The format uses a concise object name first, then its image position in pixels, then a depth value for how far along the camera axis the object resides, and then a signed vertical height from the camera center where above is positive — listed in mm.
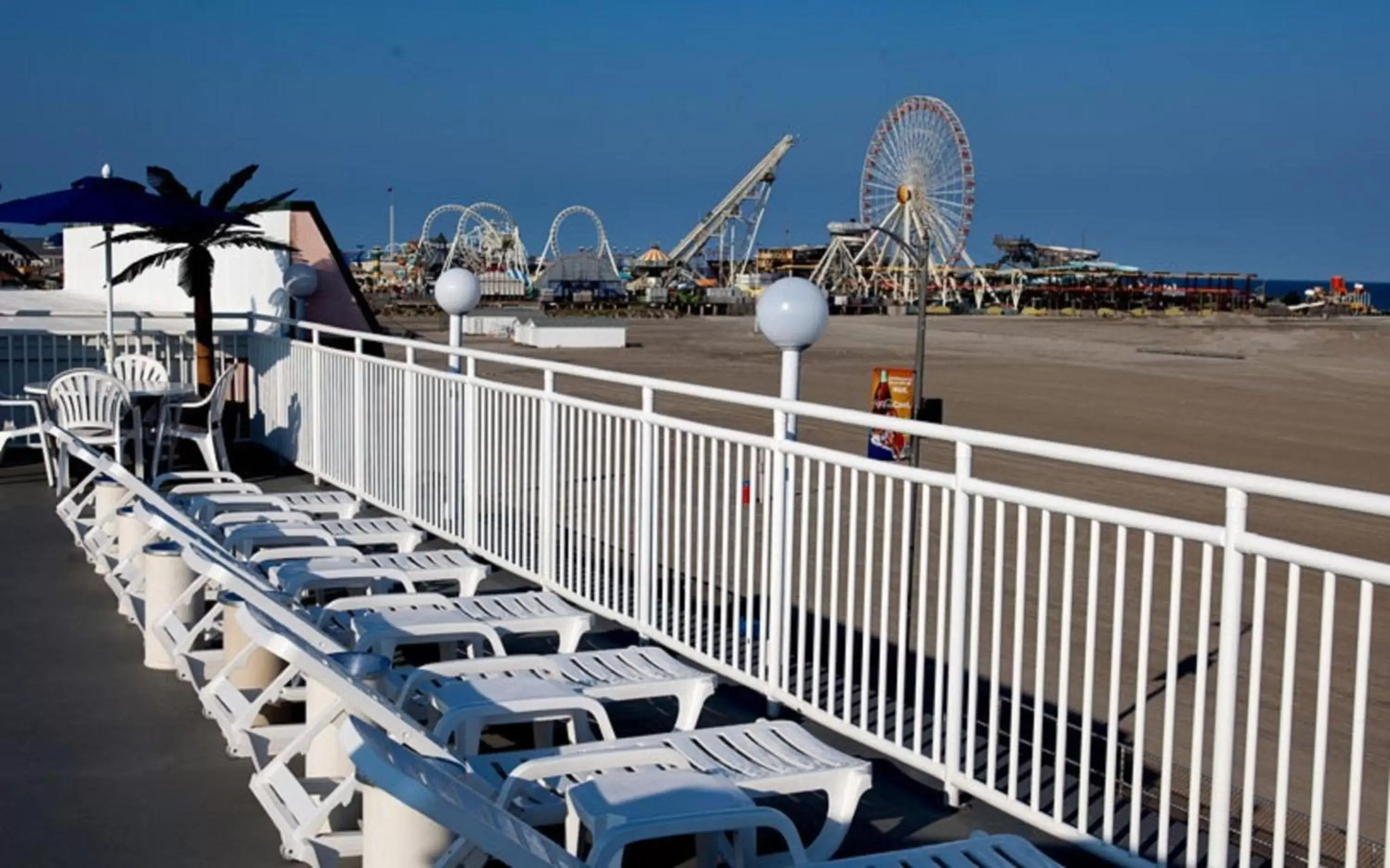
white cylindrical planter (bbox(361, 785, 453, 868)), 2580 -976
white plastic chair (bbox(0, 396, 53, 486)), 9391 -1013
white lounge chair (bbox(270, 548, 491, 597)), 5449 -1078
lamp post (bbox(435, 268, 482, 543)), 6973 -823
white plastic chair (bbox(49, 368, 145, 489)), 9078 -829
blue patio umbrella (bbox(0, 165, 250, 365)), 9047 +411
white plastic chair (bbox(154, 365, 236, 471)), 9305 -1000
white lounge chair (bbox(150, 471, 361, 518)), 6949 -1059
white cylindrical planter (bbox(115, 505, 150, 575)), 5719 -1023
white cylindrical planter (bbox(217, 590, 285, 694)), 4237 -1126
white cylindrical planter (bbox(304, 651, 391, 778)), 3443 -1036
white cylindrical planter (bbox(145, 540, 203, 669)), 4898 -1011
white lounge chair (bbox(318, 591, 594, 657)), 4586 -1090
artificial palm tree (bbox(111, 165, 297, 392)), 10375 +255
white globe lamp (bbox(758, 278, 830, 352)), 4980 -104
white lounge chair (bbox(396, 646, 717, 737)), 3986 -1091
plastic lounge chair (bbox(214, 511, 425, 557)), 6082 -1078
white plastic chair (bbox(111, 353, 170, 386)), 10031 -647
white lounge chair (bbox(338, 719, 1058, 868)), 2191 -864
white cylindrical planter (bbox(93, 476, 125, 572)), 6496 -995
